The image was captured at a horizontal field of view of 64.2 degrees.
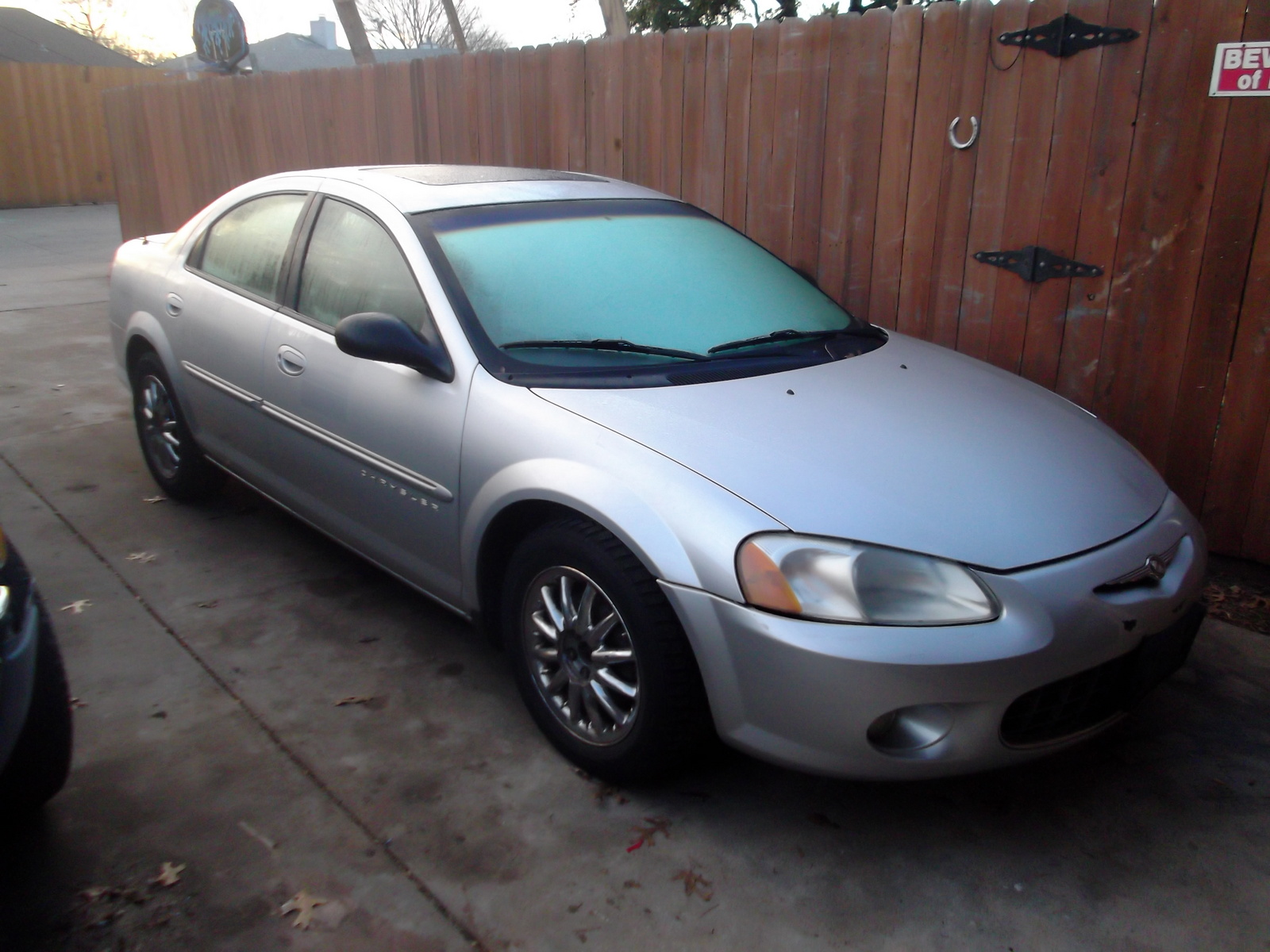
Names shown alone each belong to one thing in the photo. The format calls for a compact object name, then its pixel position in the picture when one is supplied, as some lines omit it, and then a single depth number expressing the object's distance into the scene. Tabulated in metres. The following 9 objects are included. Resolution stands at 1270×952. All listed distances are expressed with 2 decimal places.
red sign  3.87
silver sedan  2.36
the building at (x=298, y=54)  42.58
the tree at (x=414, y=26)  45.62
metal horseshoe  4.64
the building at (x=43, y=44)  31.73
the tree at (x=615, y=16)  12.23
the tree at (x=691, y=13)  14.30
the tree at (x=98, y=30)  45.78
